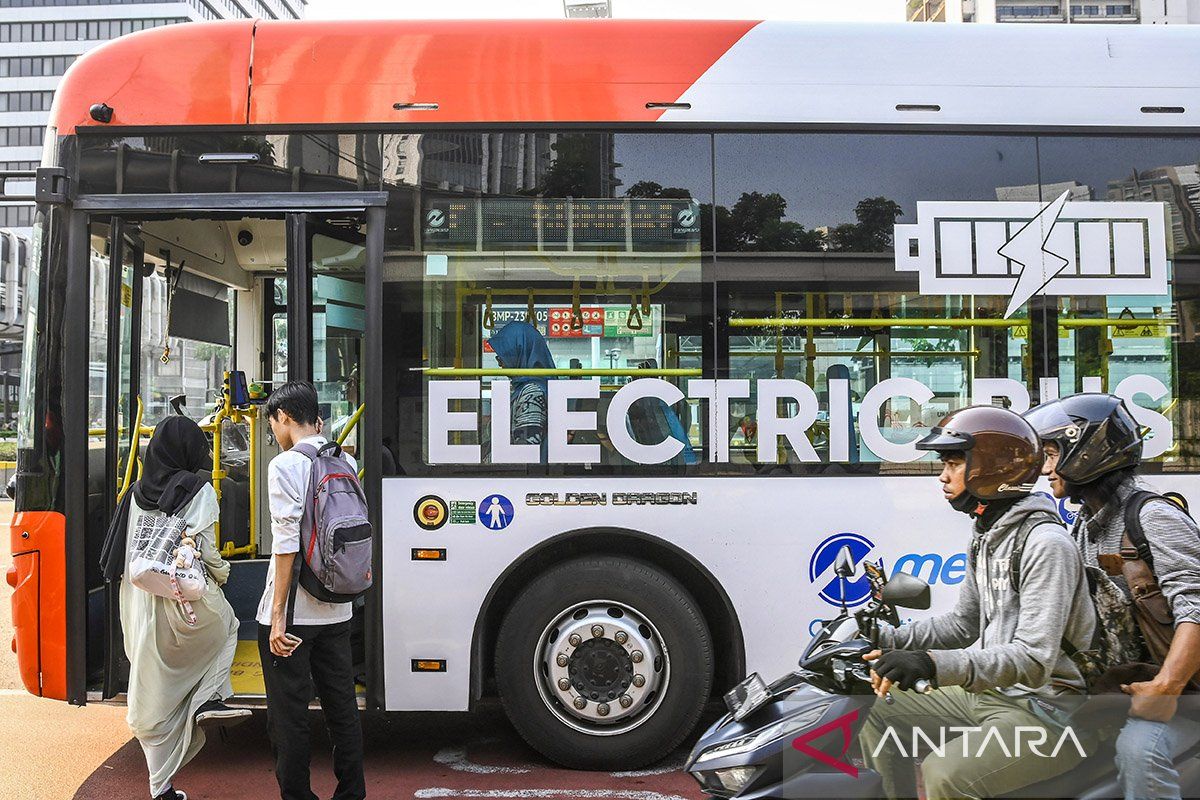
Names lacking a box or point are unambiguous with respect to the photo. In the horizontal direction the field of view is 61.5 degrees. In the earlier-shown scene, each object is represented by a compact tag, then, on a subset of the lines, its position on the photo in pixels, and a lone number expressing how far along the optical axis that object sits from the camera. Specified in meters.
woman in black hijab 4.49
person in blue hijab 4.89
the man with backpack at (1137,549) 2.42
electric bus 4.88
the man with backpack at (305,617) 3.90
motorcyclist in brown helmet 2.38
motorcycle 2.71
